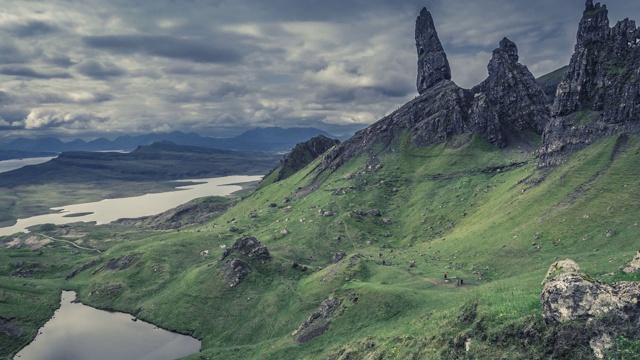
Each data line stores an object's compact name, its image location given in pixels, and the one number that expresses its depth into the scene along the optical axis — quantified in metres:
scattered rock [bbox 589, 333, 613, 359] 30.03
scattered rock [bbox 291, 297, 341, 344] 80.69
